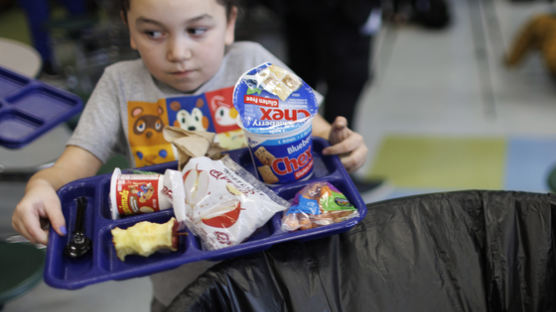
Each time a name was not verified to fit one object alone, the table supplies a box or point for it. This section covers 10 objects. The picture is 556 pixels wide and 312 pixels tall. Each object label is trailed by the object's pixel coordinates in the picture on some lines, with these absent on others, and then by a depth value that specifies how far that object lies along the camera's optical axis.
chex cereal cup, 0.79
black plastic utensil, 0.73
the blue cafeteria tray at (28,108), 1.03
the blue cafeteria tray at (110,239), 0.68
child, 0.84
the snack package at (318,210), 0.75
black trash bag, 0.83
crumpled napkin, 0.84
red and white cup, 0.80
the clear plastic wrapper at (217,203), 0.72
